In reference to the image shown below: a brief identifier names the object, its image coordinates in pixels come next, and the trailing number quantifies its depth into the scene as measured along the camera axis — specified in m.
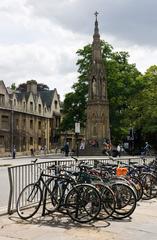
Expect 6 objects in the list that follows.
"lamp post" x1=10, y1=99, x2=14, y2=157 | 53.37
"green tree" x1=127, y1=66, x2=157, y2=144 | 38.68
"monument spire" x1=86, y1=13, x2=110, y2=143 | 34.25
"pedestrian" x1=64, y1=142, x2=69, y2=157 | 32.42
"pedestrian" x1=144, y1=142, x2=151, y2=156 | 31.21
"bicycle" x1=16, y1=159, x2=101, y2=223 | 7.54
